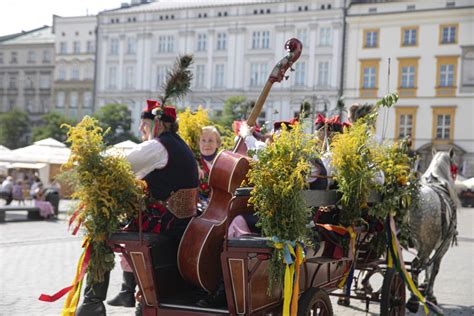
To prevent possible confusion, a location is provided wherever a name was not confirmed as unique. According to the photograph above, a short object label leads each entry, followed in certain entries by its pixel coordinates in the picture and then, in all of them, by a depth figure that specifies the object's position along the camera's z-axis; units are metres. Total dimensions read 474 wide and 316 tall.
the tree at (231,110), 41.65
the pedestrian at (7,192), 21.61
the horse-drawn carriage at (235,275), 4.00
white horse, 7.10
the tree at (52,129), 48.19
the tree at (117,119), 46.97
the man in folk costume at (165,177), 4.61
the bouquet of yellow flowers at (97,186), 4.29
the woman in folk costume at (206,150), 6.43
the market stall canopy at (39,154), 21.70
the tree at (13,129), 55.50
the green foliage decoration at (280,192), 3.98
